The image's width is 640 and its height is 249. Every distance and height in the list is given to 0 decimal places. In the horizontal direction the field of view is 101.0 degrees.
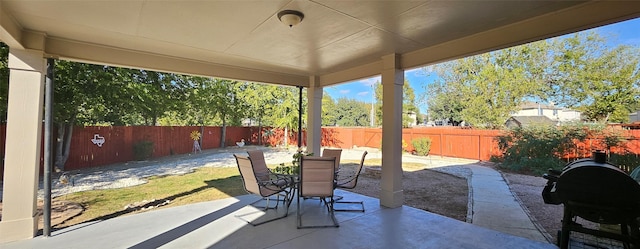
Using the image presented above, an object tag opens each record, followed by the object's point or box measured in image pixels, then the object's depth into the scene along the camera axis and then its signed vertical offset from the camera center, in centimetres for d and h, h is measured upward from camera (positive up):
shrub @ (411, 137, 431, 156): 1141 -65
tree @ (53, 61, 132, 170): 665 +83
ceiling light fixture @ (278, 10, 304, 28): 232 +101
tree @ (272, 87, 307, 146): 1338 +106
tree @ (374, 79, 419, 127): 1995 +236
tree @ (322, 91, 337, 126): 1504 +82
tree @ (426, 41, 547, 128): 1141 +230
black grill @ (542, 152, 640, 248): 207 -52
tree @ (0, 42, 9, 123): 539 +103
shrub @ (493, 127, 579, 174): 773 -49
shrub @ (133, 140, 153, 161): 968 -88
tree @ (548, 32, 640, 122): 890 +207
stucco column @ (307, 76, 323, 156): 559 +28
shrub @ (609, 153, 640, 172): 633 -65
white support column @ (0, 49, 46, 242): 272 -22
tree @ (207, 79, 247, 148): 1162 +120
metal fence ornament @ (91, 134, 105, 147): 835 -46
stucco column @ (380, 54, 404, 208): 390 -6
